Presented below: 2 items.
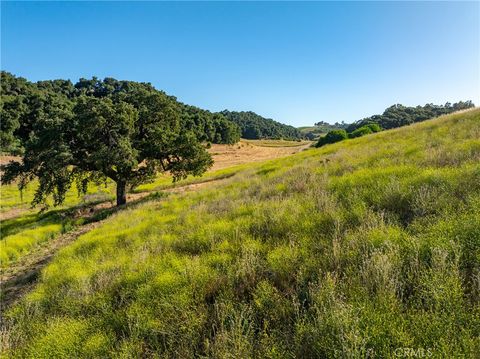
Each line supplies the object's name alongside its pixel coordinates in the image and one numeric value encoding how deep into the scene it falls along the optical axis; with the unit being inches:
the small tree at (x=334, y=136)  1801.7
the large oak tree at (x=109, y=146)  693.3
